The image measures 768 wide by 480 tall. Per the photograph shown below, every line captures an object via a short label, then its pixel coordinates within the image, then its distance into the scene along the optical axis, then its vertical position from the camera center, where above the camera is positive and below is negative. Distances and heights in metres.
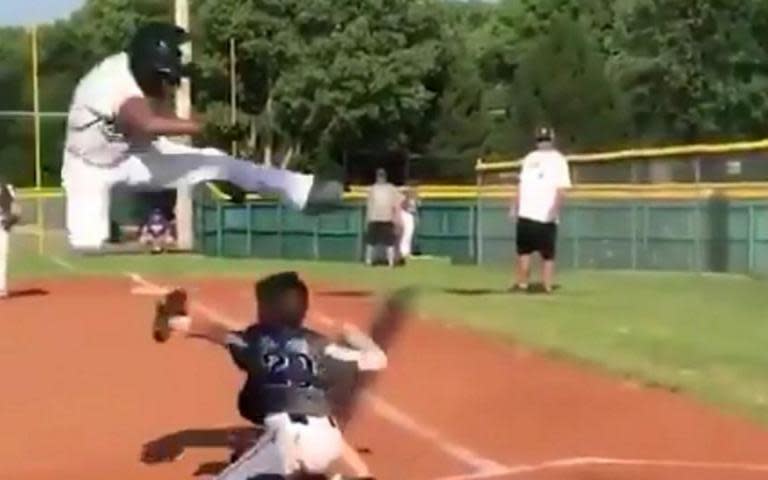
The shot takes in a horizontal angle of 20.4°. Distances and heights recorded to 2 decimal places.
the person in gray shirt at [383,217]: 32.84 -0.78
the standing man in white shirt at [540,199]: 21.59 -0.31
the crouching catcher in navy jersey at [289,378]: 8.69 -0.89
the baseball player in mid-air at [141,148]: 8.66 +0.07
